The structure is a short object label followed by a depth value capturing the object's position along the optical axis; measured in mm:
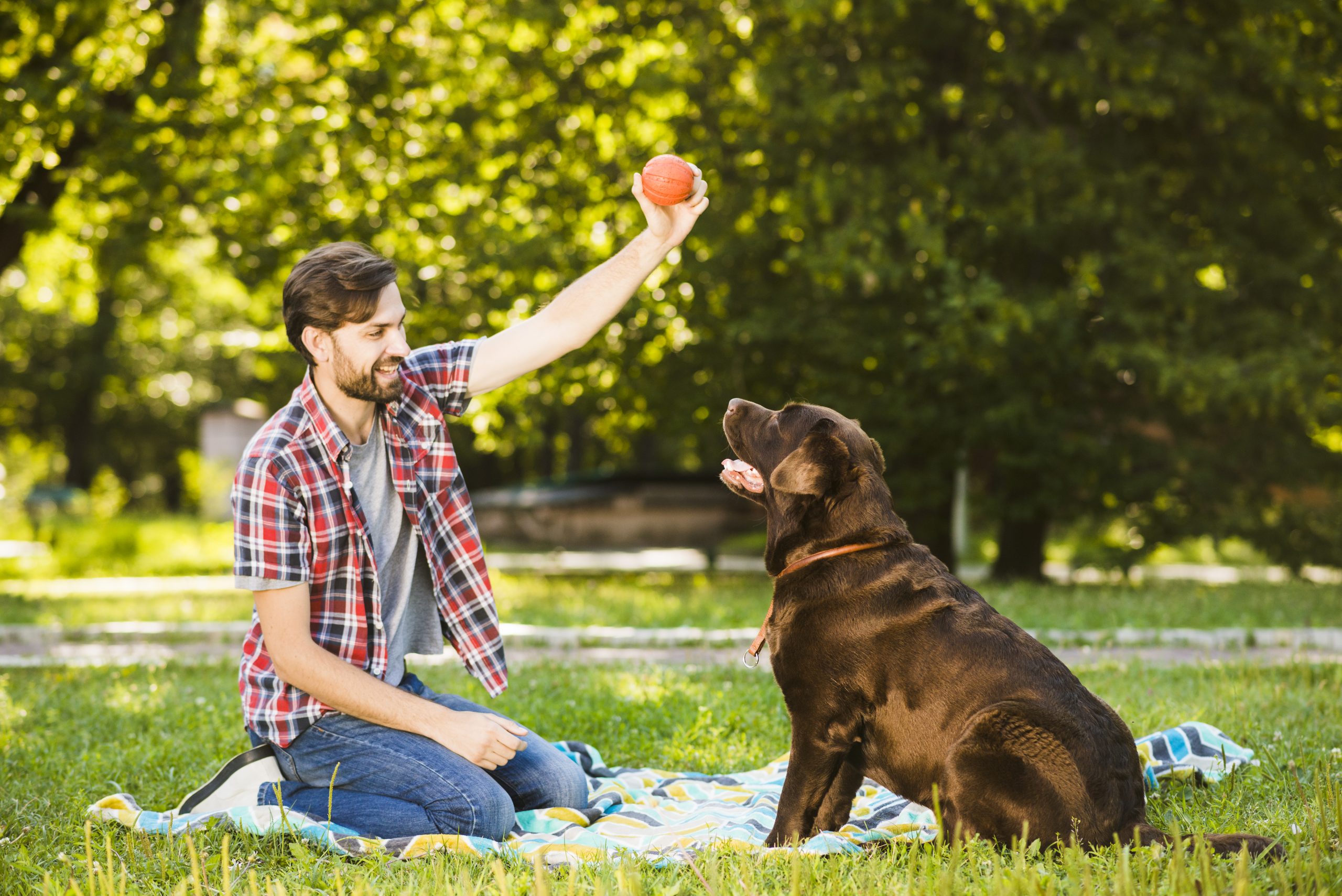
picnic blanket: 3266
